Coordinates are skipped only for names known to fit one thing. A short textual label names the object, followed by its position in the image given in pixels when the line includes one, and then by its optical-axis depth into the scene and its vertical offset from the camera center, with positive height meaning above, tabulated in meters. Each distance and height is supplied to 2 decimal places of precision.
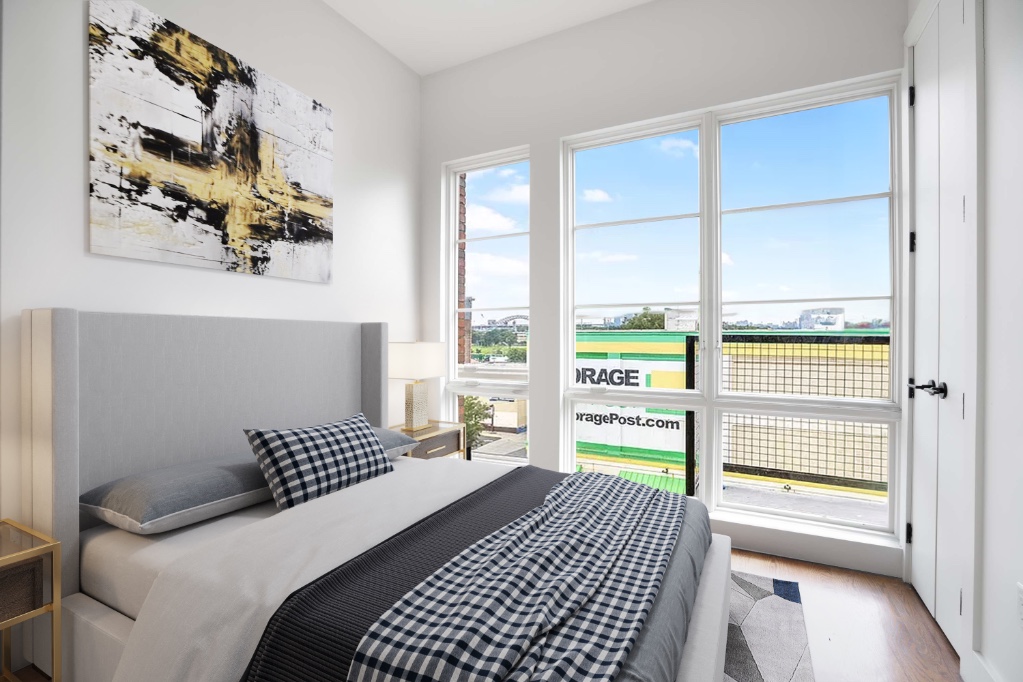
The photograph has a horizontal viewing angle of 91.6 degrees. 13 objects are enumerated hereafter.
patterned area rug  1.74 -1.16
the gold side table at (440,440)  3.08 -0.66
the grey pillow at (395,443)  2.51 -0.53
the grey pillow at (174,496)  1.59 -0.54
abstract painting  1.92 +0.83
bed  1.38 -0.44
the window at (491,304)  3.55 +0.26
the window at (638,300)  3.05 +0.25
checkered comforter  0.97 -0.61
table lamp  3.13 -0.18
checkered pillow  1.88 -0.49
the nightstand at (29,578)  1.45 -0.72
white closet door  2.10 +0.13
